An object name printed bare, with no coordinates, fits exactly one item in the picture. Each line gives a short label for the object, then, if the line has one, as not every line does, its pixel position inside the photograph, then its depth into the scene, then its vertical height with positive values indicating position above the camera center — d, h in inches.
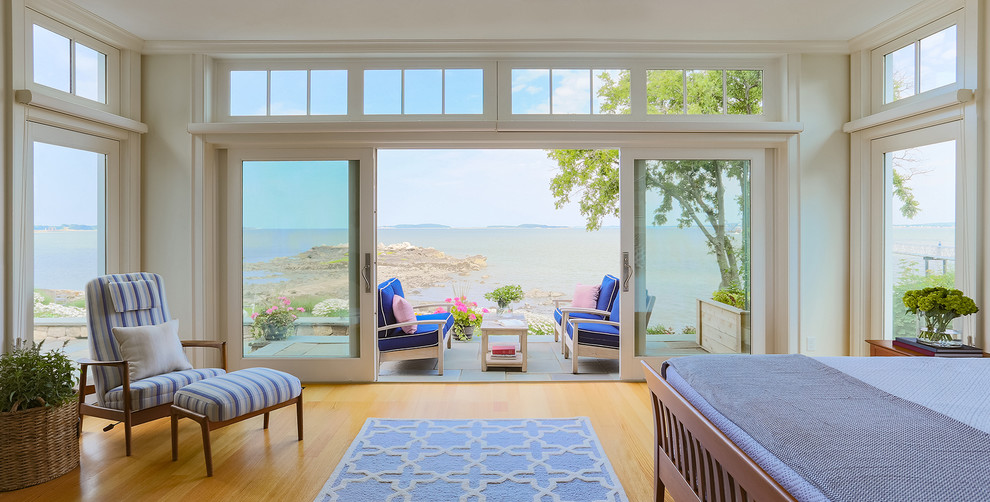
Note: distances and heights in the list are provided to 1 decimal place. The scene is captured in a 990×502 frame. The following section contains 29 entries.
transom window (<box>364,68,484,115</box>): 166.7 +51.7
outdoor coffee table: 190.7 -30.6
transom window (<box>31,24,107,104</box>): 133.8 +51.2
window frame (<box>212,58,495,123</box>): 165.8 +57.5
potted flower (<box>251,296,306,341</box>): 172.2 -23.0
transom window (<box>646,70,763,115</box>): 167.5 +51.7
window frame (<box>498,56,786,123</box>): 165.8 +56.8
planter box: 171.6 -25.3
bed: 47.1 -19.6
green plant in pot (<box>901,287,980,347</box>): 118.4 -13.1
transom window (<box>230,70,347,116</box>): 167.0 +51.4
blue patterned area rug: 96.0 -44.2
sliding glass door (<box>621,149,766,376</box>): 168.7 +0.6
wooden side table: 128.2 -24.7
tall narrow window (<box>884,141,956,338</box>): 138.8 +8.2
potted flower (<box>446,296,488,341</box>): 257.1 -34.3
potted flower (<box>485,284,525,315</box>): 227.6 -19.7
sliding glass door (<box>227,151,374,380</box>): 169.3 -3.4
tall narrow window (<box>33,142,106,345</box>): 134.4 +4.8
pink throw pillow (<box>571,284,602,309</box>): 221.0 -19.3
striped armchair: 113.3 -24.2
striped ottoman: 105.3 -31.3
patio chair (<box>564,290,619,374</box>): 188.9 -31.8
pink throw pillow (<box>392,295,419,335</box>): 191.2 -21.2
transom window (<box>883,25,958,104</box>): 138.9 +52.8
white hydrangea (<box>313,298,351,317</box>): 171.8 -18.3
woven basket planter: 97.3 -37.3
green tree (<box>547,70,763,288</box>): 167.9 +26.3
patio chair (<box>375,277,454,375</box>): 187.2 -31.0
